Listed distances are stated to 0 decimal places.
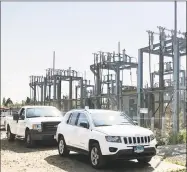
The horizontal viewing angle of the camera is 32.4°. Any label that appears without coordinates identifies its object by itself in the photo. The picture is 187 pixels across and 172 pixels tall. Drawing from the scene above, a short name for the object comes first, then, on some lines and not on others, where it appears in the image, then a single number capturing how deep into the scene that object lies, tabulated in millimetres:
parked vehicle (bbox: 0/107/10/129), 24909
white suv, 8289
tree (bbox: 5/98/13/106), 56706
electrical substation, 15641
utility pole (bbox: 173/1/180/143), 14293
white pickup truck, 13248
